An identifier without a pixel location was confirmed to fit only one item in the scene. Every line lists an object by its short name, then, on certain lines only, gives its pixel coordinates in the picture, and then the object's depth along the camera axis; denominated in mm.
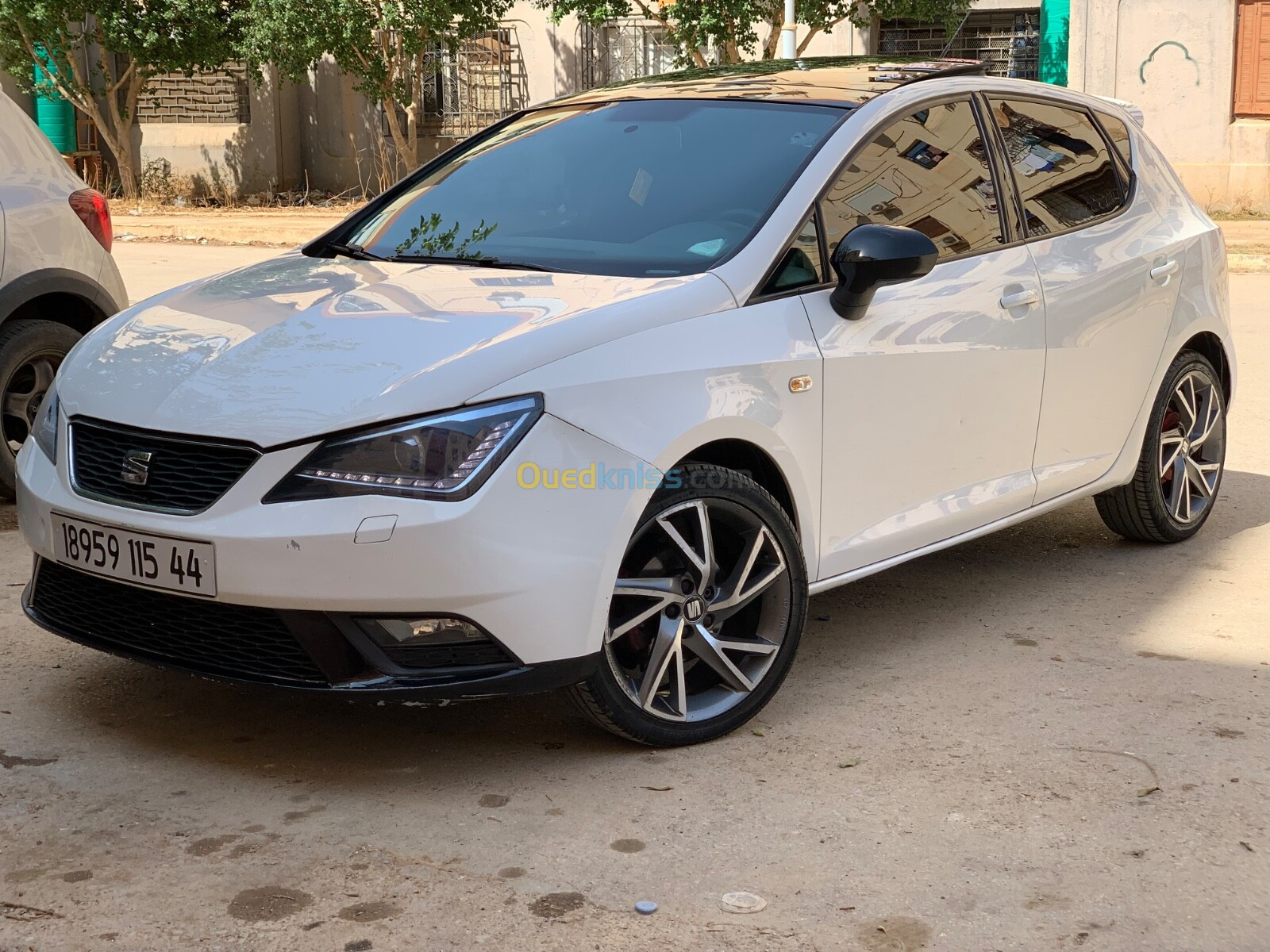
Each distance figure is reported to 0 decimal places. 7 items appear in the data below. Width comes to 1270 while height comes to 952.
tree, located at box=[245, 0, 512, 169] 19344
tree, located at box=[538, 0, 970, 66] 18234
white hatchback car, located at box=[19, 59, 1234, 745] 3293
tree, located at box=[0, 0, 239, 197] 20219
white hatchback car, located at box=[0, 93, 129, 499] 5957
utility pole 16906
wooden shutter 18703
